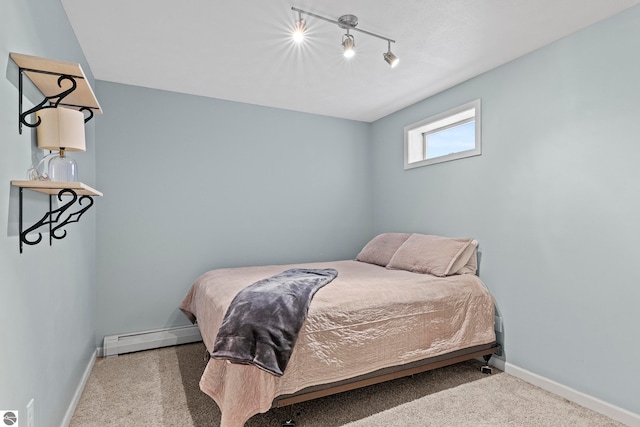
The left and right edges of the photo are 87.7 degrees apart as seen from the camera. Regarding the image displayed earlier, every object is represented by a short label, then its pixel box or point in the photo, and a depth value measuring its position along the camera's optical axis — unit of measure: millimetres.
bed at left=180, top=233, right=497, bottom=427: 1781
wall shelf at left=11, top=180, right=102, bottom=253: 1281
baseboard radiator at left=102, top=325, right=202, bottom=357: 2967
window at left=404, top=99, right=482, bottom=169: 3044
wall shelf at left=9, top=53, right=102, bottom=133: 1306
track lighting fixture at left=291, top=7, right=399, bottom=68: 2061
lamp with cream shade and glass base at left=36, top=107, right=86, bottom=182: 1464
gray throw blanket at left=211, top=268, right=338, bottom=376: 1749
